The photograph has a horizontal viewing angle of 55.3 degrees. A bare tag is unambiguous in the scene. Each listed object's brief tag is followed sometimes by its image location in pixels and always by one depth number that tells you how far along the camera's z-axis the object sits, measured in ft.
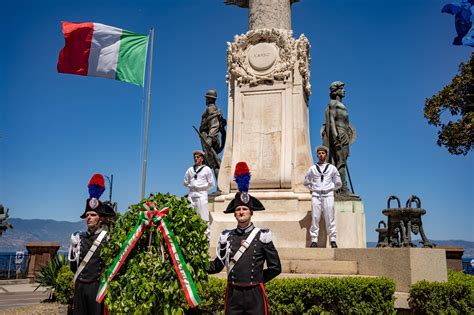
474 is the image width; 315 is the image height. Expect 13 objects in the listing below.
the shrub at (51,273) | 33.76
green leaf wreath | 14.02
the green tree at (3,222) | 75.72
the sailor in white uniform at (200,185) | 33.81
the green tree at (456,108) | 65.48
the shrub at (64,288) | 29.04
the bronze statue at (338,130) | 38.32
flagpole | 29.20
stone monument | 35.14
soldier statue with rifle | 43.32
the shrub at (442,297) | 21.91
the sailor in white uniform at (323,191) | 31.02
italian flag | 35.53
